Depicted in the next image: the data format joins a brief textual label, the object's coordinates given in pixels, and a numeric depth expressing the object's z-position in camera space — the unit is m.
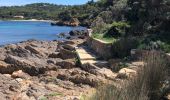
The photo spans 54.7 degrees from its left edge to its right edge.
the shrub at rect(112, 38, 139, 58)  7.12
